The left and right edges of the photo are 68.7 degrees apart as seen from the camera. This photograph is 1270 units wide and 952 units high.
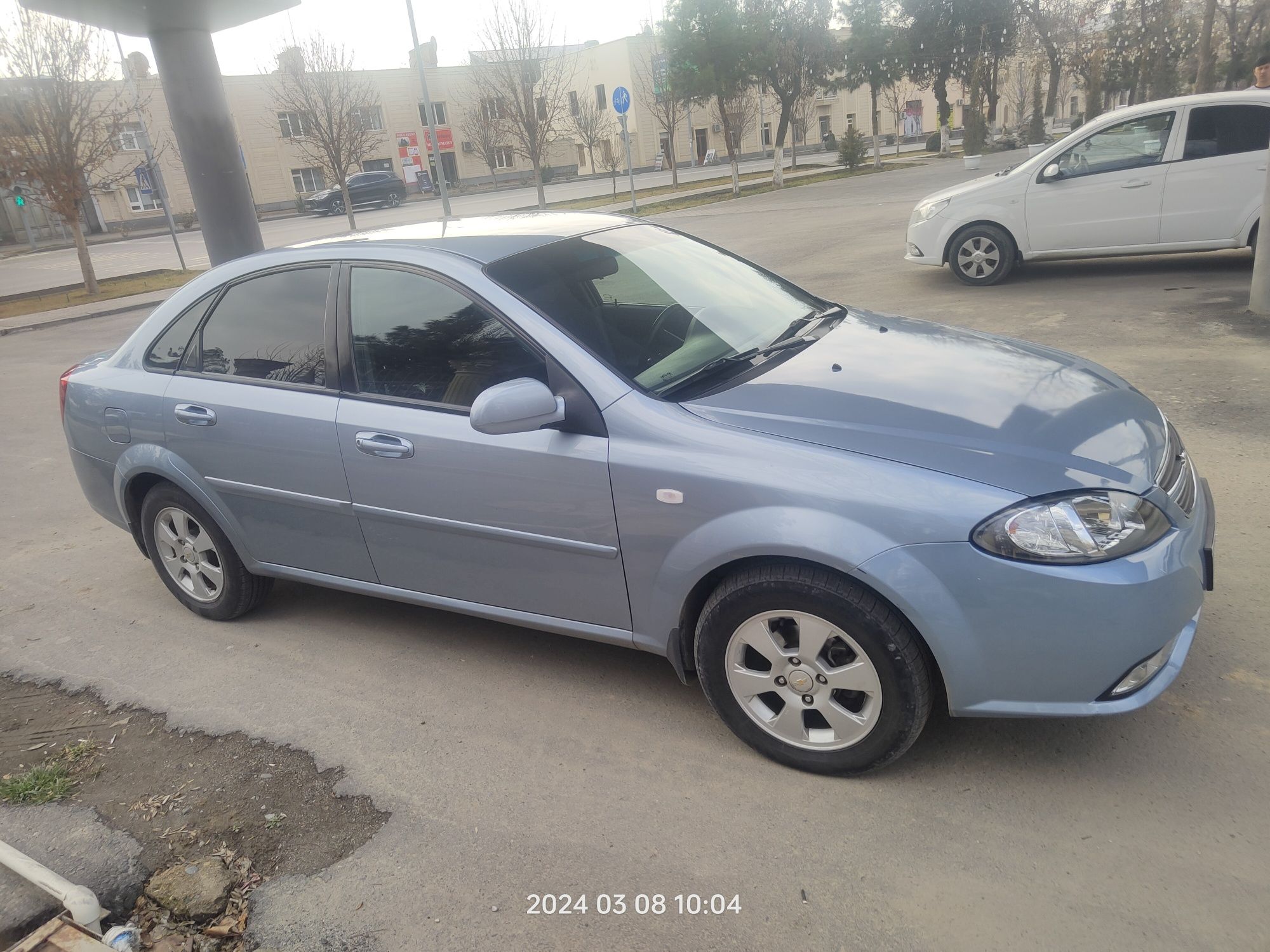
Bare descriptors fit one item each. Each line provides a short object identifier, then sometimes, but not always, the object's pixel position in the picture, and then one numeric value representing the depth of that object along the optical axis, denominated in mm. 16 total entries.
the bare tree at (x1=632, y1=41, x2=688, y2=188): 33156
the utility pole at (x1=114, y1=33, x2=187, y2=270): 21438
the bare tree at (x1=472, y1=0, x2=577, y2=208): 29078
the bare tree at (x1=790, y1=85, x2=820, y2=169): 37656
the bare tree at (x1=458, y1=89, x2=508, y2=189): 46469
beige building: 53406
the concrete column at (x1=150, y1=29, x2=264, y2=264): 10430
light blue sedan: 2535
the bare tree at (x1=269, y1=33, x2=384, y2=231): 28328
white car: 8398
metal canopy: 10039
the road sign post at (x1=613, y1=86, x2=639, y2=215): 23250
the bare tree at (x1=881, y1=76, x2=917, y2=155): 48156
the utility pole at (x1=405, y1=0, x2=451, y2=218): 23683
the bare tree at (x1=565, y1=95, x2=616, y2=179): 37000
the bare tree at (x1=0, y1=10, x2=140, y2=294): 19281
